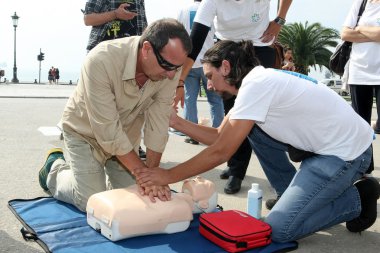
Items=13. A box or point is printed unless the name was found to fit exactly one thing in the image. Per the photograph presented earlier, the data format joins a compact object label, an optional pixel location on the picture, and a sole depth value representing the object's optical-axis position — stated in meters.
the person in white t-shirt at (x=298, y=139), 2.75
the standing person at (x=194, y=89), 5.93
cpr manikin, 2.71
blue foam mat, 2.67
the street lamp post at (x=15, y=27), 33.67
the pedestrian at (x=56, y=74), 42.32
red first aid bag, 2.66
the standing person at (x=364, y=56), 4.11
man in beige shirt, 2.86
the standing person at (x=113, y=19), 4.38
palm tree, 35.94
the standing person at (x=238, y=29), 3.83
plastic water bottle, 3.18
